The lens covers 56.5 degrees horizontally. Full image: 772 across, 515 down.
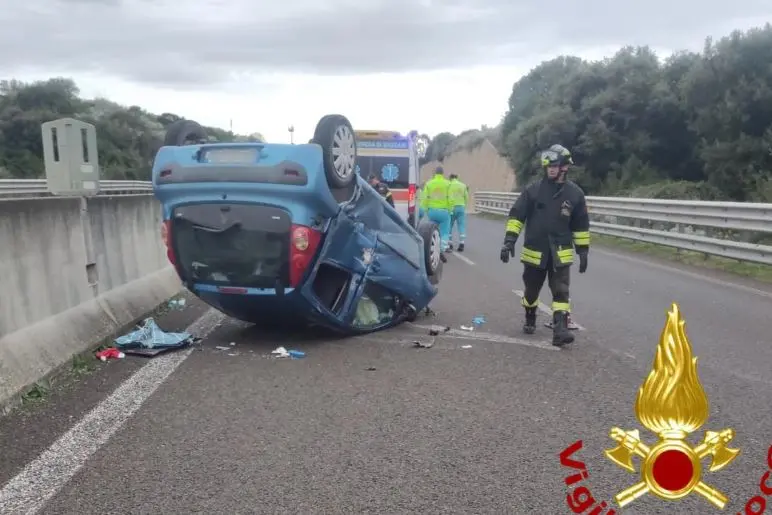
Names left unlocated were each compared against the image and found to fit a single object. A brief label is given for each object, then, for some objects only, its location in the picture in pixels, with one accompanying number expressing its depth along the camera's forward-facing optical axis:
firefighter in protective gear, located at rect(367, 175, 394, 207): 12.06
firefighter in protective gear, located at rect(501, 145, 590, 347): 6.50
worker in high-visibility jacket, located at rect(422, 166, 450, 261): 14.56
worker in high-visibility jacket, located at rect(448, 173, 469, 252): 14.99
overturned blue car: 5.88
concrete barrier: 4.98
